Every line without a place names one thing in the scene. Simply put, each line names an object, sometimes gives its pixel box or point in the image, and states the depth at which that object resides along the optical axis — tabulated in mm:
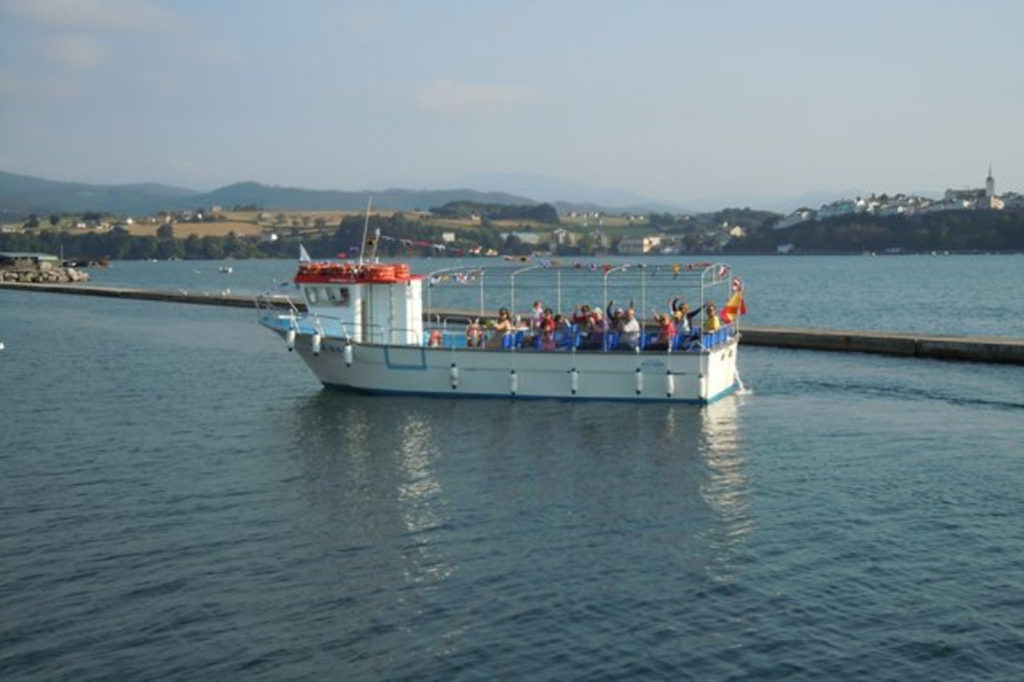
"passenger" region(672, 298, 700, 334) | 33656
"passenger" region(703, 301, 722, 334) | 33769
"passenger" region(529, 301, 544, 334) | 35062
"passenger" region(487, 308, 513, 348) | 34594
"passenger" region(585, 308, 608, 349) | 33688
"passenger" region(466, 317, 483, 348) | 35438
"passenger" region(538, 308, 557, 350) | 34188
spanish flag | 35000
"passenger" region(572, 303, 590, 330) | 33969
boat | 33312
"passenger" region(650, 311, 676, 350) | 33219
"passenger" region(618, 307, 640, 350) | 33406
